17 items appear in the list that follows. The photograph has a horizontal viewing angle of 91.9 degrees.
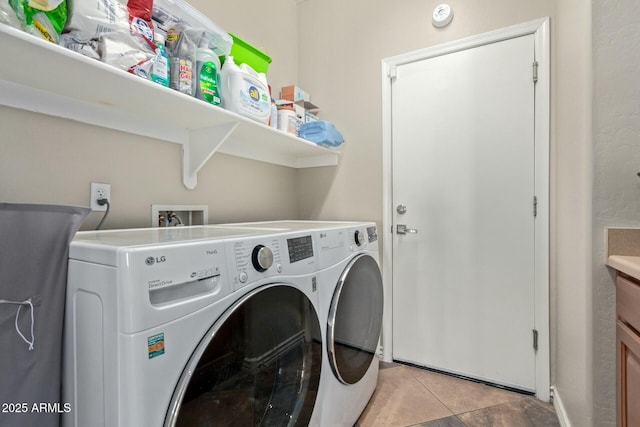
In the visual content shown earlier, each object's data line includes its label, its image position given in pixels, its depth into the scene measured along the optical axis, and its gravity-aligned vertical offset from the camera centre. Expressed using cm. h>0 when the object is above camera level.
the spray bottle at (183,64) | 116 +56
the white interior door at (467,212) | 172 -2
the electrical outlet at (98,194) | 119 +7
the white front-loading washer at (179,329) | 59 -26
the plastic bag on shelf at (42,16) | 79 +53
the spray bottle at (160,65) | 107 +51
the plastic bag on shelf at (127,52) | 95 +50
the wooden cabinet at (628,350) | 90 -44
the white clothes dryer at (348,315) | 114 -45
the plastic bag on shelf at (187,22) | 121 +77
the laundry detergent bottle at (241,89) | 136 +54
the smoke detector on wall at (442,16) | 188 +119
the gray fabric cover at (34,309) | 65 -22
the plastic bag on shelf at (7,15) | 75 +48
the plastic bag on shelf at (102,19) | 91 +59
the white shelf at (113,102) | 84 +41
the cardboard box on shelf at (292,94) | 208 +79
